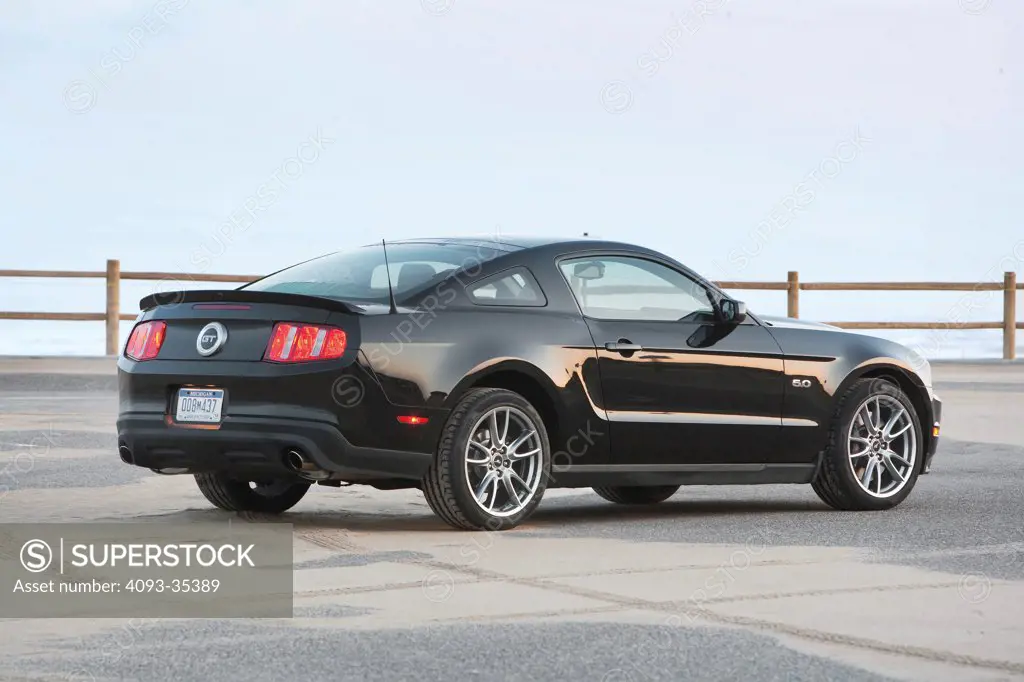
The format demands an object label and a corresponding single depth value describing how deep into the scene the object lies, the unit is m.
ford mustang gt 15.96
